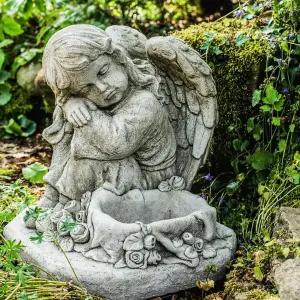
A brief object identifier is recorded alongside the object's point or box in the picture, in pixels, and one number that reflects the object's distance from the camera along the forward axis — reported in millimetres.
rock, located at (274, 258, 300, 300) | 3037
